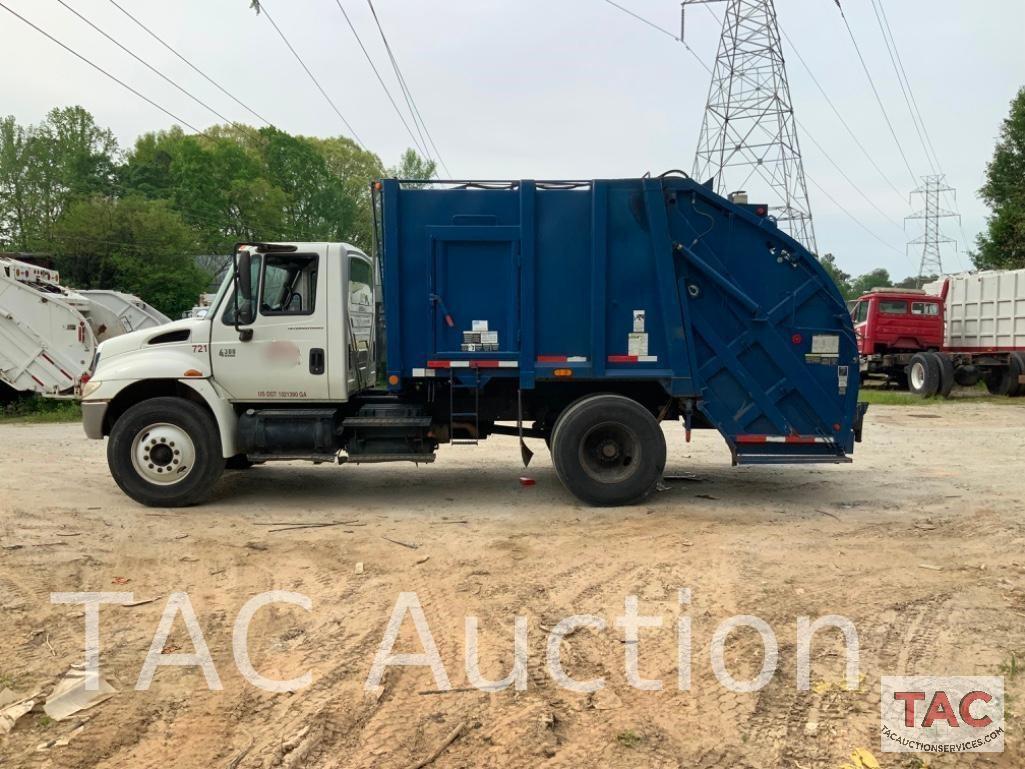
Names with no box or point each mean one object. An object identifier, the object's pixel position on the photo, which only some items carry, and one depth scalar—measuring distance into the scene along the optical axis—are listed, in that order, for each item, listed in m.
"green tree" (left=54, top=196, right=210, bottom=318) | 26.67
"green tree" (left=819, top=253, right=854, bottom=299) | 75.96
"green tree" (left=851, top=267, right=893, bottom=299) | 94.94
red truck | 19.09
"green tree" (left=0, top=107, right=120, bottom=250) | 38.53
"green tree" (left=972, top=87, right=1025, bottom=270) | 31.14
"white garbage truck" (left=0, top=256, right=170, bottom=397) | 14.55
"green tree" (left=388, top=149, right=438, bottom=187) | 52.53
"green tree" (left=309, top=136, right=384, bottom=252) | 53.06
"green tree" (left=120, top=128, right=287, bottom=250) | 42.34
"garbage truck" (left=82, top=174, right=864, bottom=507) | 7.02
